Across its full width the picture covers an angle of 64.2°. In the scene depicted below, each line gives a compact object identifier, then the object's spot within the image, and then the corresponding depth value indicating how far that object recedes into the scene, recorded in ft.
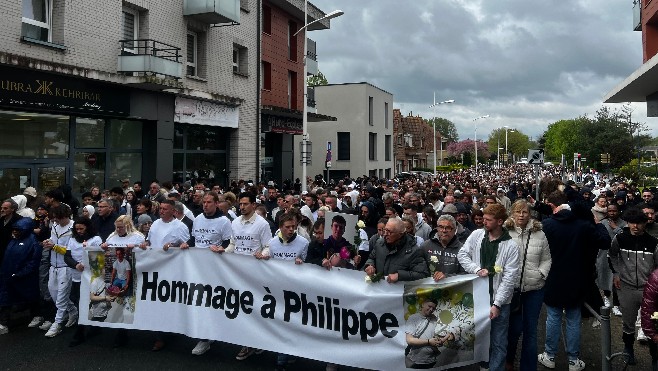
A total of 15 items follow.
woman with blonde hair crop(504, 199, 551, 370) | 18.21
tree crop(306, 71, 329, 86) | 233.96
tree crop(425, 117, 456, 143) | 564.63
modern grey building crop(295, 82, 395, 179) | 141.28
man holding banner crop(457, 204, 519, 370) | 17.12
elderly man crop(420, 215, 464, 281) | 19.39
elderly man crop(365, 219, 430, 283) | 17.54
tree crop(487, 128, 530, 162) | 522.06
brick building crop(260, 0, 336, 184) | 84.79
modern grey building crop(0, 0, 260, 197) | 44.14
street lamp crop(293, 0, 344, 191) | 62.34
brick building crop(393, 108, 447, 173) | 210.38
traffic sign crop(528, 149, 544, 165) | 45.83
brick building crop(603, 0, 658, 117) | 47.42
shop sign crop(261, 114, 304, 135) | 85.06
